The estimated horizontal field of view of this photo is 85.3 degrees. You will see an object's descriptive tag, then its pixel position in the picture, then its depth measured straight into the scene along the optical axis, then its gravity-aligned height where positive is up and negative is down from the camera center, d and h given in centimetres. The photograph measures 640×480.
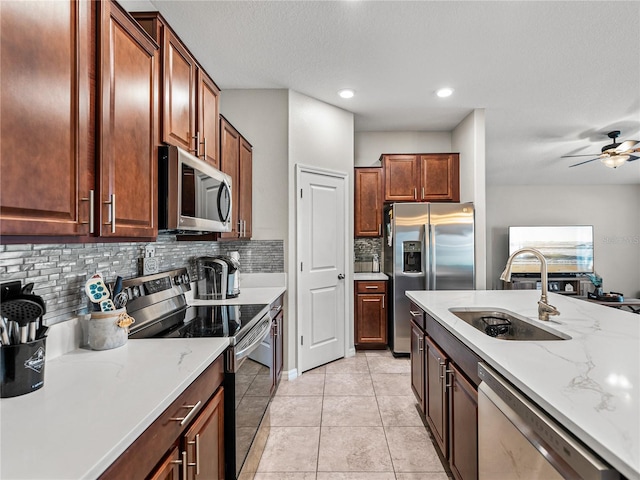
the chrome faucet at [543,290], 178 -27
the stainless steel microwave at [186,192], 154 +24
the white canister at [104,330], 137 -35
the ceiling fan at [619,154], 374 +97
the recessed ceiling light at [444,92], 337 +147
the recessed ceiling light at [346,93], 341 +148
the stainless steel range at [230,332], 153 -43
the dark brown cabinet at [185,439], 84 -58
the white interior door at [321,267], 346 -26
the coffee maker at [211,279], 264 -28
